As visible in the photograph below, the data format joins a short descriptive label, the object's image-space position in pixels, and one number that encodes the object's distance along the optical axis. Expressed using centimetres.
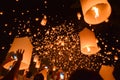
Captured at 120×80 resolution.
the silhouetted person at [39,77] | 219
